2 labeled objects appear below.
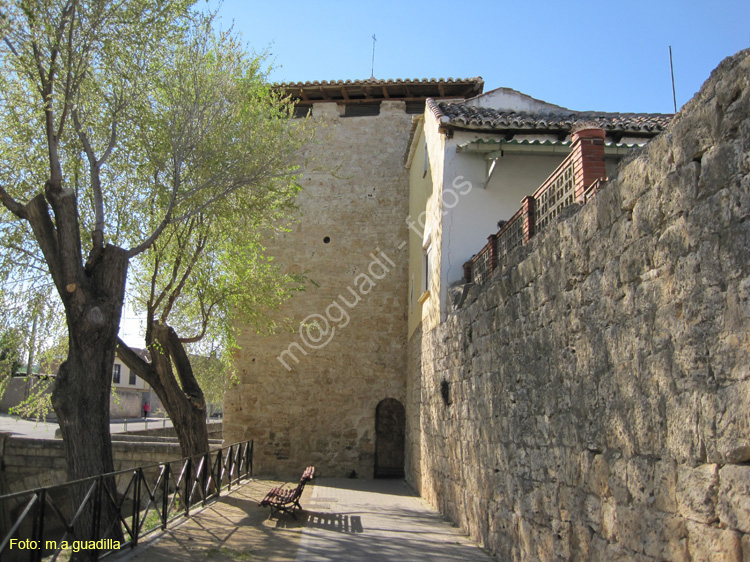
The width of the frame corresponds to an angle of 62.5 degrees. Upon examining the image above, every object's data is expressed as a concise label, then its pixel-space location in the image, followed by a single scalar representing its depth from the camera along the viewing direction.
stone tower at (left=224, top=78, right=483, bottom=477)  16.12
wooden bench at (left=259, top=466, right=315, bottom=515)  8.97
